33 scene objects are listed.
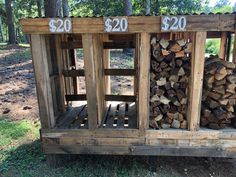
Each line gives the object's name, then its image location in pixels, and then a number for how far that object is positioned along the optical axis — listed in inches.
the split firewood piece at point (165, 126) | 120.0
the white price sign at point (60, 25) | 102.7
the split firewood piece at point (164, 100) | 118.0
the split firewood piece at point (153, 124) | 118.8
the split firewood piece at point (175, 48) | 110.8
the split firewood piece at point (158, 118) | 119.3
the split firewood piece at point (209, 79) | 114.3
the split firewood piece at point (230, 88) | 112.0
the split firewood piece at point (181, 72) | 115.0
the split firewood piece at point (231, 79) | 111.5
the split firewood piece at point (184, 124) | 117.7
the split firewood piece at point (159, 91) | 117.1
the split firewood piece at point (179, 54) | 112.8
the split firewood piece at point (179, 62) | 115.3
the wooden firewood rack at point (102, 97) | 102.1
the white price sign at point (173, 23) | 99.7
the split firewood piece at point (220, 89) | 113.1
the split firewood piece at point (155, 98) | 117.5
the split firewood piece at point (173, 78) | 115.3
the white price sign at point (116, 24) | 101.3
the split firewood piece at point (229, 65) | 112.3
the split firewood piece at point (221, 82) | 113.0
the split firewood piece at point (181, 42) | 111.3
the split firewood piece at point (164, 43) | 111.1
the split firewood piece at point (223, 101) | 114.6
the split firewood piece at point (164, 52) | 111.7
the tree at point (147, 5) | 482.3
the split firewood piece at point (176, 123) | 119.0
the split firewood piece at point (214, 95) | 114.8
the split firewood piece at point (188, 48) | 111.1
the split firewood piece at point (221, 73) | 110.4
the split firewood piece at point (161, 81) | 115.8
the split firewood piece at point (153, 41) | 111.9
